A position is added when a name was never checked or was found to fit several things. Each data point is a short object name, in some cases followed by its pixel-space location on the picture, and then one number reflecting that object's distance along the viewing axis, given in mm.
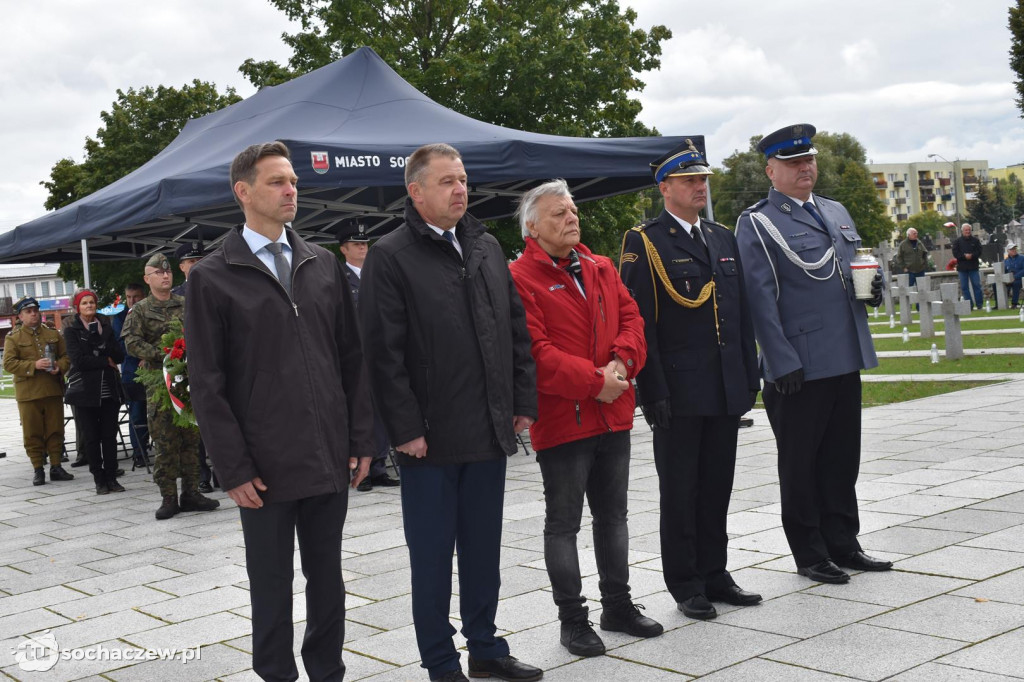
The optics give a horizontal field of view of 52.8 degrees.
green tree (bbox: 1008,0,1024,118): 31281
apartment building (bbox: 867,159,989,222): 175250
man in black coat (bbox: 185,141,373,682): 3525
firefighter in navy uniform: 4699
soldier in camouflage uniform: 8500
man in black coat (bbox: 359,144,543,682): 3973
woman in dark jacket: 10195
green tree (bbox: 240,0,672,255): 24188
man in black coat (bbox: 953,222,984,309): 23953
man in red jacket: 4352
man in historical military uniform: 11391
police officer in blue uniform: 5066
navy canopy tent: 9320
